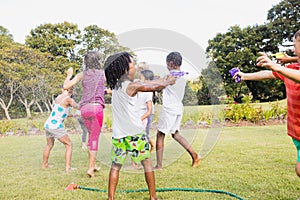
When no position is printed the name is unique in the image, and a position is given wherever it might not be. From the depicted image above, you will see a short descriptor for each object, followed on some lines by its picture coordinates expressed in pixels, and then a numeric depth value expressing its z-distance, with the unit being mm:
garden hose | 3030
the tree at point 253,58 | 8594
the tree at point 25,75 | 15008
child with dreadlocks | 2695
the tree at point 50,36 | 19734
